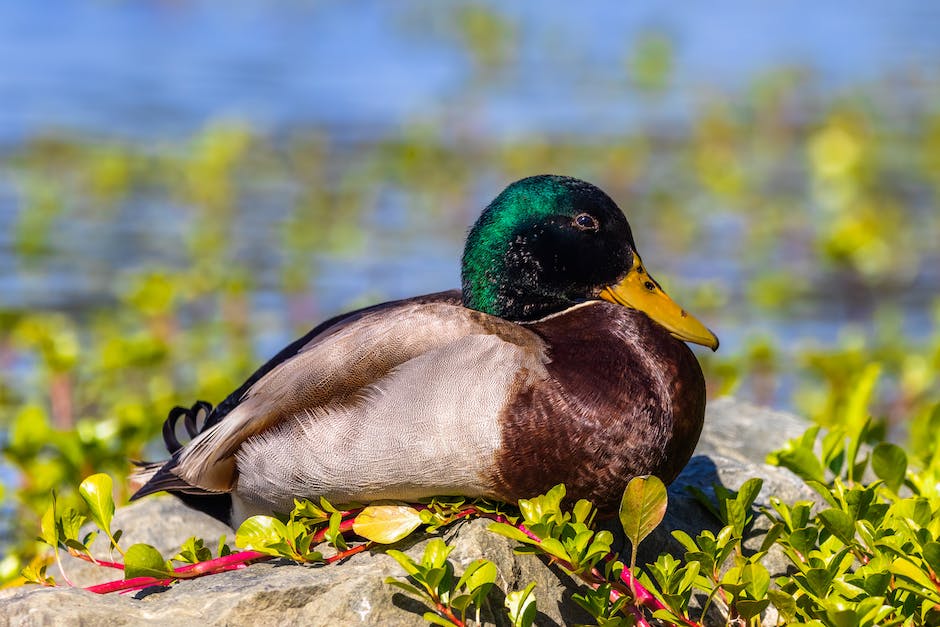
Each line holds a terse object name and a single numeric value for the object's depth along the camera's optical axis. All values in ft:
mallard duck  20.48
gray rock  19.63
